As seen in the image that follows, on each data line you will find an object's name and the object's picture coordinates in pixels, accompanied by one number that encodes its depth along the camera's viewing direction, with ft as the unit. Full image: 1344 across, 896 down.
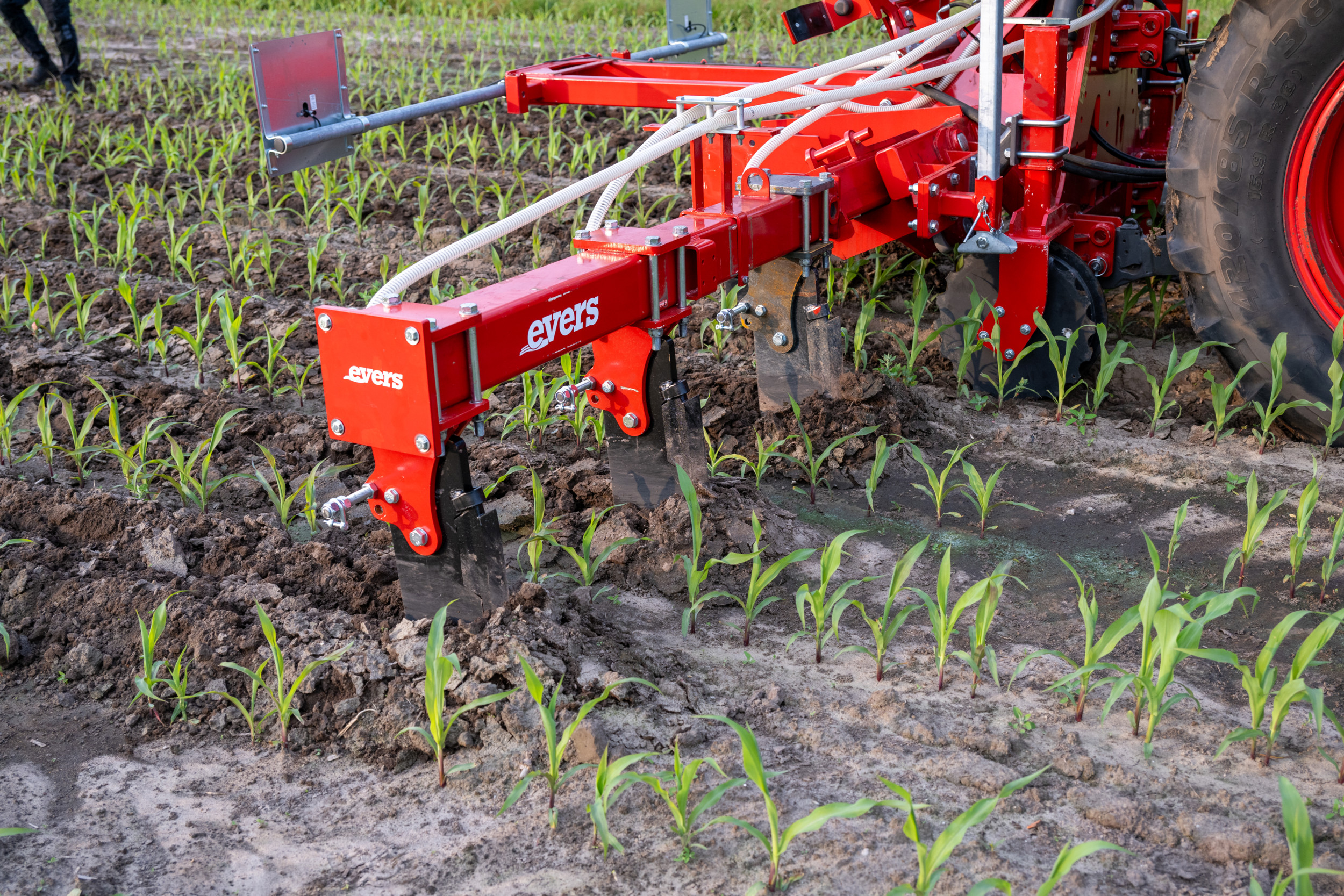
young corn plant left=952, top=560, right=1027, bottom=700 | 7.35
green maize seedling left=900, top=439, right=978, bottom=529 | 9.41
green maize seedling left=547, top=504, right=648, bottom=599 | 8.44
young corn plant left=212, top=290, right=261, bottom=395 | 12.07
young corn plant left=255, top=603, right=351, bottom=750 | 7.06
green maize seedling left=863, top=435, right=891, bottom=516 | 9.77
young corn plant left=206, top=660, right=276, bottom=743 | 7.11
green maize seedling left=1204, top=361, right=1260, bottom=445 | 10.48
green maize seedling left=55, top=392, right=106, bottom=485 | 10.00
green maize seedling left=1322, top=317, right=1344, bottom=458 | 9.62
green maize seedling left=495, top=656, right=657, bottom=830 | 6.35
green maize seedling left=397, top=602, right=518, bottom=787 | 6.60
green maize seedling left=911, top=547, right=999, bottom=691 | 7.23
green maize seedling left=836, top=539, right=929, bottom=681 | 7.52
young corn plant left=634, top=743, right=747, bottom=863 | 5.99
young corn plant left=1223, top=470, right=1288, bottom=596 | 8.23
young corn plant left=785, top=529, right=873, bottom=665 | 7.72
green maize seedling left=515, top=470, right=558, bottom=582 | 8.57
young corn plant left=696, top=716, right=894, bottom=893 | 5.60
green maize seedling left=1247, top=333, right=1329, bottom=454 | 9.88
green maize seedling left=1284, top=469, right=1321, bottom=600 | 8.41
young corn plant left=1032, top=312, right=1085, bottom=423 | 10.85
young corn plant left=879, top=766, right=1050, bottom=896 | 5.49
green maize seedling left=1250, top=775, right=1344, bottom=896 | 5.14
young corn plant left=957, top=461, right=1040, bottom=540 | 9.29
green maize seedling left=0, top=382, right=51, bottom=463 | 10.34
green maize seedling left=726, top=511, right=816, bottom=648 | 7.77
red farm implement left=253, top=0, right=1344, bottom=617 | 7.31
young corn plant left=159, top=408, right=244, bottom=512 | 9.66
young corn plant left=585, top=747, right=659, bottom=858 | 6.01
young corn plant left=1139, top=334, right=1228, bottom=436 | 10.42
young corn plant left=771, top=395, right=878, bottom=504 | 10.24
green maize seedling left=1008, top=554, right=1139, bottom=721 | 6.80
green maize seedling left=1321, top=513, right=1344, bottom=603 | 8.30
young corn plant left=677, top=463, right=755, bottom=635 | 8.19
